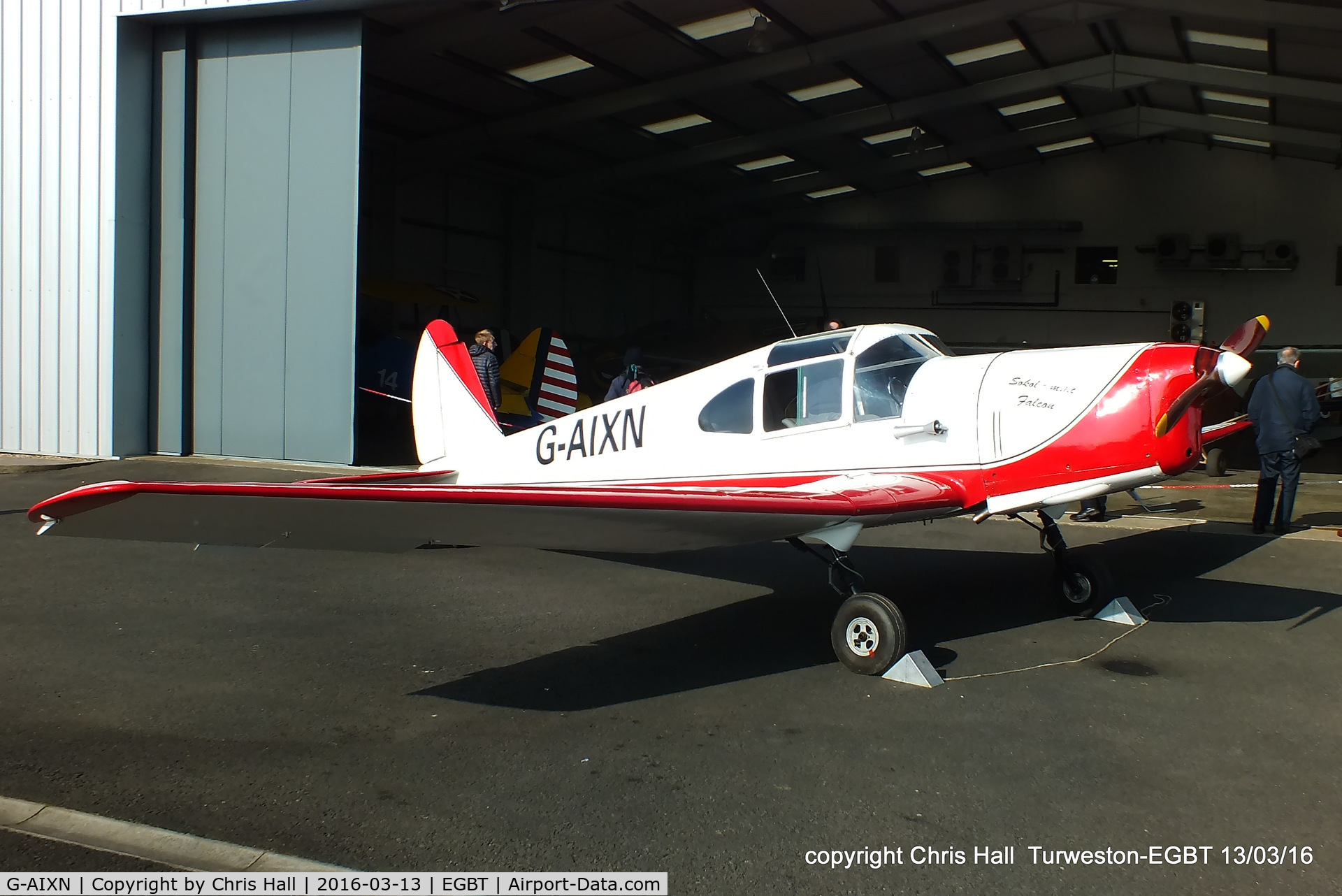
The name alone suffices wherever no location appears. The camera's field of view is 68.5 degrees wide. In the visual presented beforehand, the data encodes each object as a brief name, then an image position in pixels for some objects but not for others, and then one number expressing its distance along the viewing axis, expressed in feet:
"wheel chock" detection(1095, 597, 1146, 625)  20.13
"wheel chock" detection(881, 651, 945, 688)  16.06
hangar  47.83
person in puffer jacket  43.83
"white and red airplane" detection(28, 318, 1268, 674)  13.34
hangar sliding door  46.98
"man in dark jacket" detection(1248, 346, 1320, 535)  30.19
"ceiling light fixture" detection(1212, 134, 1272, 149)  98.38
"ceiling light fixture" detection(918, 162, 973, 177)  109.60
